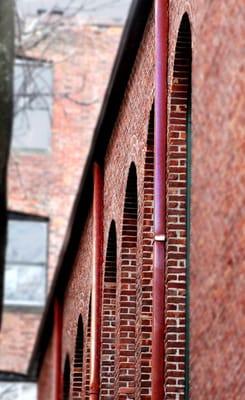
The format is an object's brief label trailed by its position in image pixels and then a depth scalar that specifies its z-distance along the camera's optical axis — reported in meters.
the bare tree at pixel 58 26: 37.75
